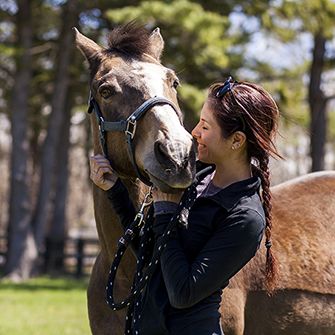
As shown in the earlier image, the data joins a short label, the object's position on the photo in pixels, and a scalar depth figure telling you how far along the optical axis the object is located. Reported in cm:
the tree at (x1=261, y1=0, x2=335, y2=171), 1652
